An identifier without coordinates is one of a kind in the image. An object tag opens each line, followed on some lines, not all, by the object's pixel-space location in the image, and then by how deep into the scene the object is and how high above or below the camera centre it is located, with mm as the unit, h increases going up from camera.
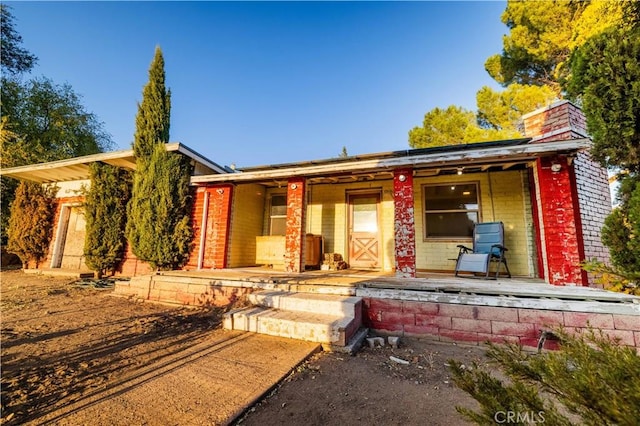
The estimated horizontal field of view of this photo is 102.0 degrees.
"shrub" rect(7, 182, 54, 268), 8984 +610
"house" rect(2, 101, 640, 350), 3484 +274
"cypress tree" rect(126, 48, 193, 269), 7027 +1135
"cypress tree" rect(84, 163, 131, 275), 7793 +763
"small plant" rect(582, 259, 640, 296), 2857 -214
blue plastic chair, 4773 +69
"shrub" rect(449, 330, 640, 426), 764 -422
